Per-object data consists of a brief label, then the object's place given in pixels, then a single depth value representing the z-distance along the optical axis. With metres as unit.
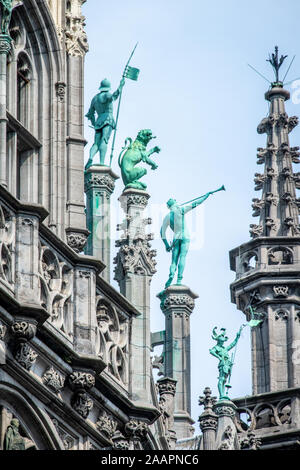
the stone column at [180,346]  53.78
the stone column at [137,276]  48.33
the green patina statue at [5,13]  48.12
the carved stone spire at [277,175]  59.06
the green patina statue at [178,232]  54.62
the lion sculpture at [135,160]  51.22
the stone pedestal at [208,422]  51.91
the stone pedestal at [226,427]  52.00
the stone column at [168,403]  50.22
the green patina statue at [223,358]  53.22
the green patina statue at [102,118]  50.75
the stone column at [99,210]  49.66
